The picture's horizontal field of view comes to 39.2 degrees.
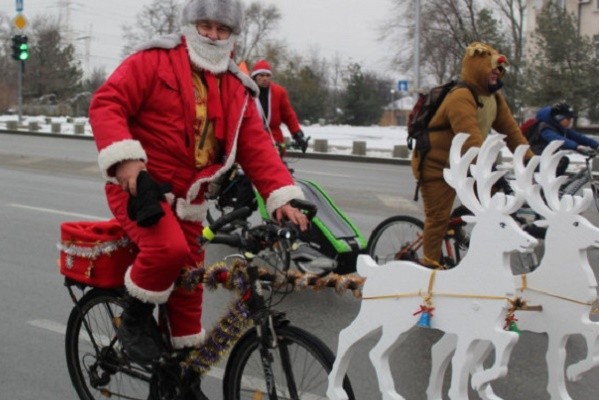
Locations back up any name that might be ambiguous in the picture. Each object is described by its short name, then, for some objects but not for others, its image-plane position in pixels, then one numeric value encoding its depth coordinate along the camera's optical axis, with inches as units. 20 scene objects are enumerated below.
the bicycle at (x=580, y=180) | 343.4
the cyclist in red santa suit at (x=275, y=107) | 388.8
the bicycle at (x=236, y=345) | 126.6
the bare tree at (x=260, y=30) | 2746.1
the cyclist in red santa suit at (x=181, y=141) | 132.6
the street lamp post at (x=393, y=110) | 2880.2
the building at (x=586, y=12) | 1861.5
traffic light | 1212.5
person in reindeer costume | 233.8
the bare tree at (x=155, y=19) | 2206.0
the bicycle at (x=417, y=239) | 257.0
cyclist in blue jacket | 350.9
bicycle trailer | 262.4
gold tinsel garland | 133.3
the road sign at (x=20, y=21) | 1206.4
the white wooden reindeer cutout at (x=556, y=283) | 145.9
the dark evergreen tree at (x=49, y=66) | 2529.5
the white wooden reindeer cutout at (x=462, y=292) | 122.0
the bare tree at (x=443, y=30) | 1647.4
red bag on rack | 145.1
